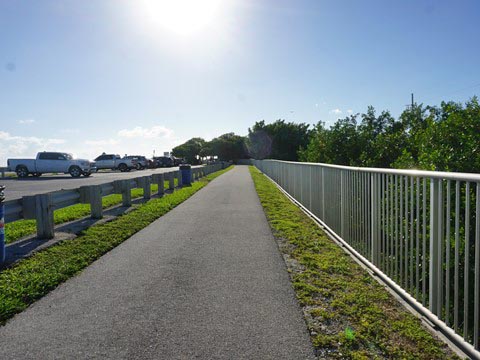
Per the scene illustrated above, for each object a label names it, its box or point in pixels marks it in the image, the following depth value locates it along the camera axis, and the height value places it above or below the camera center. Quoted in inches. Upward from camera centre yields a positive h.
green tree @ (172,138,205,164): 4877.2 +223.5
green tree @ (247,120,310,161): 2785.4 +193.5
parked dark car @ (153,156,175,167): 2150.8 +28.2
